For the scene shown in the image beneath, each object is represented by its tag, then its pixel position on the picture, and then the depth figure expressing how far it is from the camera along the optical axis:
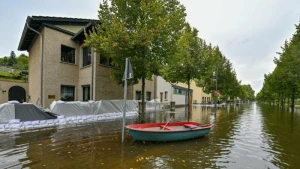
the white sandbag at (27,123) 10.46
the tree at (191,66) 21.98
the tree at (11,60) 61.34
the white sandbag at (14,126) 9.95
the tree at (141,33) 11.75
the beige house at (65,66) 15.12
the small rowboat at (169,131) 7.57
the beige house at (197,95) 47.52
